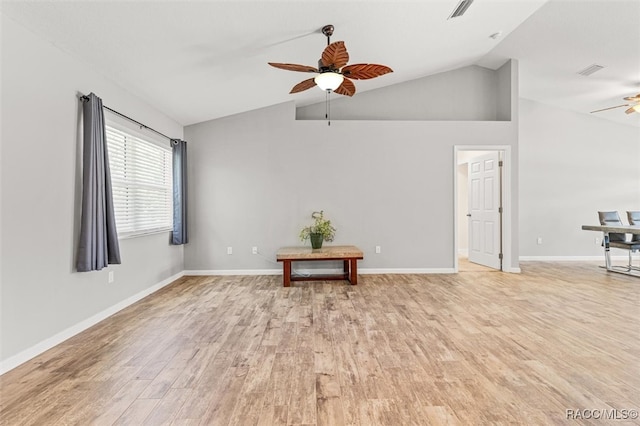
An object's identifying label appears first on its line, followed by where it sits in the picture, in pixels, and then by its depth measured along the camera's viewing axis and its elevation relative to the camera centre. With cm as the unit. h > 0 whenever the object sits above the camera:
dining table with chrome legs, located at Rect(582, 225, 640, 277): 514 -33
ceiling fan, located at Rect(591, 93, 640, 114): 514 +169
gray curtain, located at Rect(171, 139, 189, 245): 514 +25
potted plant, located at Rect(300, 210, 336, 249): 513 -33
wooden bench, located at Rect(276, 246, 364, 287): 482 -67
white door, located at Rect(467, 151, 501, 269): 586 +1
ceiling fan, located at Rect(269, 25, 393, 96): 300 +139
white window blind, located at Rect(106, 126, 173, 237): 374 +36
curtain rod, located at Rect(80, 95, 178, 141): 311 +108
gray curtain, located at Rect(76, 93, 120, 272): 300 +11
